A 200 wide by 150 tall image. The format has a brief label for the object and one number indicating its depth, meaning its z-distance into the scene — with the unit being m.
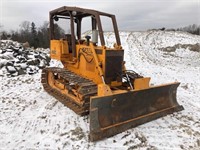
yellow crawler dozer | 3.20
